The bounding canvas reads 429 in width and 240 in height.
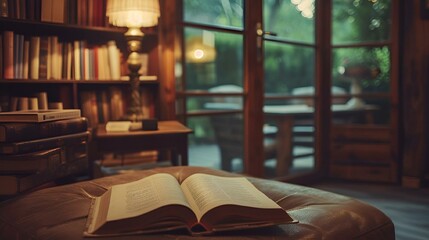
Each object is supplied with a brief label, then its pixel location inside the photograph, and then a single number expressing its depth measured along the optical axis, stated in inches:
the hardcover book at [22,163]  56.9
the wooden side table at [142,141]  81.9
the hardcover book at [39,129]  55.8
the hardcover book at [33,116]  57.6
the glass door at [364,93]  143.5
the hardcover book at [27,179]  56.9
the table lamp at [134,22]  86.3
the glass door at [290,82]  130.8
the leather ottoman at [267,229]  37.5
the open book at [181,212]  35.8
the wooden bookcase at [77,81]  84.5
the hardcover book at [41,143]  55.9
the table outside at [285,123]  134.5
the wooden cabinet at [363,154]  144.0
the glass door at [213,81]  109.0
